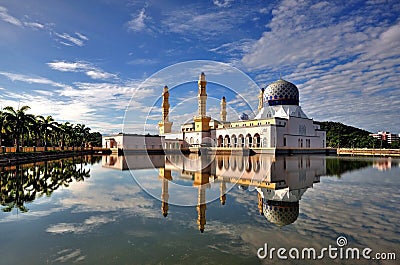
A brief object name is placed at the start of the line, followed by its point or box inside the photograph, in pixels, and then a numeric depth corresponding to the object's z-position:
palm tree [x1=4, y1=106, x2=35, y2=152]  29.92
